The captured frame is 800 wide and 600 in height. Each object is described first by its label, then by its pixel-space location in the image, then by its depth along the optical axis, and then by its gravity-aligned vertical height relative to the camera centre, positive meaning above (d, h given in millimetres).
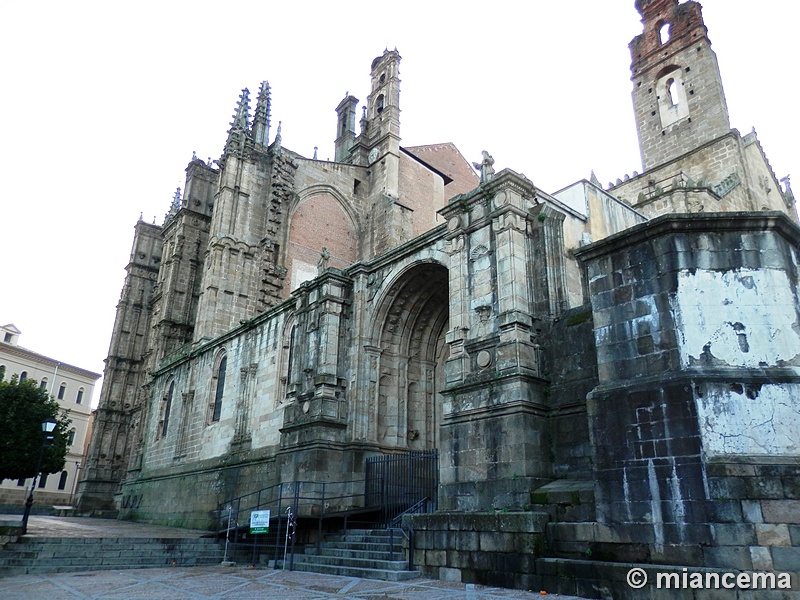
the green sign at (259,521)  12109 -15
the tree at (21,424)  26453 +3851
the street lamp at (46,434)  14636 +2164
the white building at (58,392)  49969 +10968
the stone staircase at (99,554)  12711 -767
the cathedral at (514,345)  7707 +3478
